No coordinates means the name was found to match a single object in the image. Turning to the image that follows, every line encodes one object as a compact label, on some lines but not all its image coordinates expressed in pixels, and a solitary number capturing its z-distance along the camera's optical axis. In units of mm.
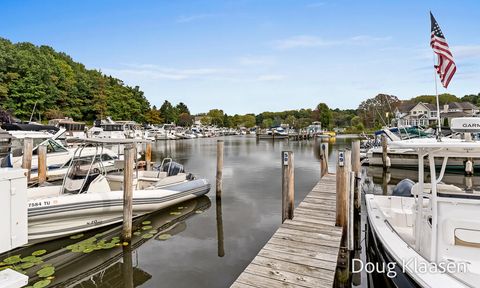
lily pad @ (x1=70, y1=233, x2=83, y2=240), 6995
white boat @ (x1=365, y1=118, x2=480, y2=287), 3432
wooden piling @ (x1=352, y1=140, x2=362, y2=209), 8383
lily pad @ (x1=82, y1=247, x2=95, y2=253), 6314
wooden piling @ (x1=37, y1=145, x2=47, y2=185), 10984
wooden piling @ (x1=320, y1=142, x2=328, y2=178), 10939
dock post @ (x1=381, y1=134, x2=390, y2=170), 17312
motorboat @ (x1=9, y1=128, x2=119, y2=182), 12566
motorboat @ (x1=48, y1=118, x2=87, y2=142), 27944
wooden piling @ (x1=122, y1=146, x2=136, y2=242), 6605
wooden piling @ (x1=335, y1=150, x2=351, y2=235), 5757
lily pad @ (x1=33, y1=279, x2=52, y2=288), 4977
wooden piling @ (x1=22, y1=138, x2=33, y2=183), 10773
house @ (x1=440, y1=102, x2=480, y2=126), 51341
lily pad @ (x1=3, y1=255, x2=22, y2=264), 5730
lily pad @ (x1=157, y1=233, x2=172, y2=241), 7311
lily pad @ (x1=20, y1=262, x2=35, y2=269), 5602
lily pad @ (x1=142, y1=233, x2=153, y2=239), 7273
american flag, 4422
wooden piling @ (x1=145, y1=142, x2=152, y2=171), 13131
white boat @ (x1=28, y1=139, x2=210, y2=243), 6484
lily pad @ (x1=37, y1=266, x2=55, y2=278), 5377
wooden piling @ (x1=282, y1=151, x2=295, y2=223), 6219
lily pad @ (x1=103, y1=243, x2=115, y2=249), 6500
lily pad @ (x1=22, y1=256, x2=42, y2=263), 5887
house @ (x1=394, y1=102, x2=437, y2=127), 57831
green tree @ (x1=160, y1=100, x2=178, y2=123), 73875
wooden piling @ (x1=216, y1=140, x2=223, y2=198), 10274
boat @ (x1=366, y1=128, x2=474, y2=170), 16188
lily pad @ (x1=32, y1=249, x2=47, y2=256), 6164
